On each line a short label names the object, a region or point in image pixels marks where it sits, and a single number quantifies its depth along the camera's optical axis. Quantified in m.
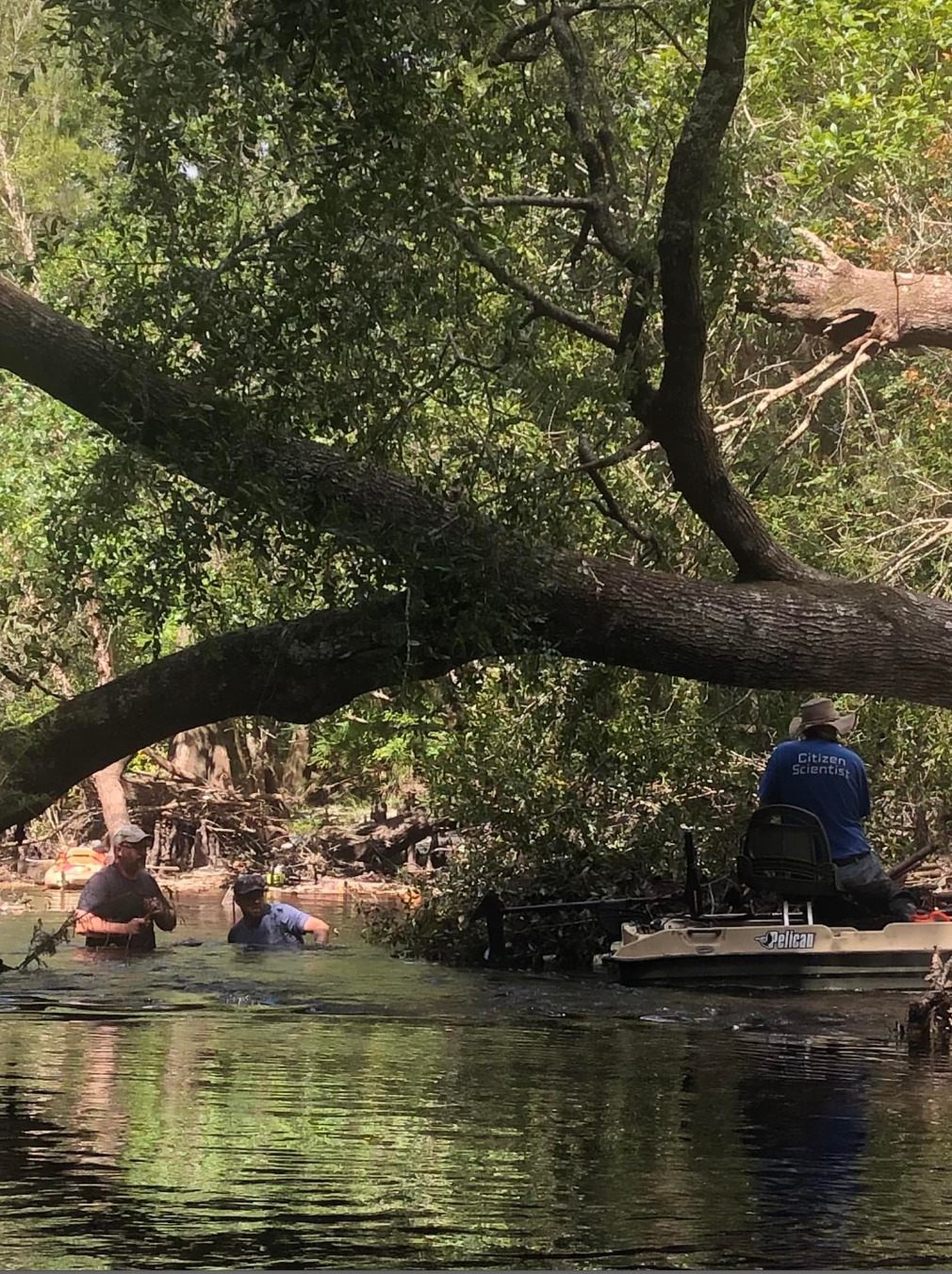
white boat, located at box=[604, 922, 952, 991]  12.80
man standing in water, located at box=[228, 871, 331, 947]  15.90
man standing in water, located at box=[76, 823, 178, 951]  15.26
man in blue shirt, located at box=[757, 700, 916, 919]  13.05
